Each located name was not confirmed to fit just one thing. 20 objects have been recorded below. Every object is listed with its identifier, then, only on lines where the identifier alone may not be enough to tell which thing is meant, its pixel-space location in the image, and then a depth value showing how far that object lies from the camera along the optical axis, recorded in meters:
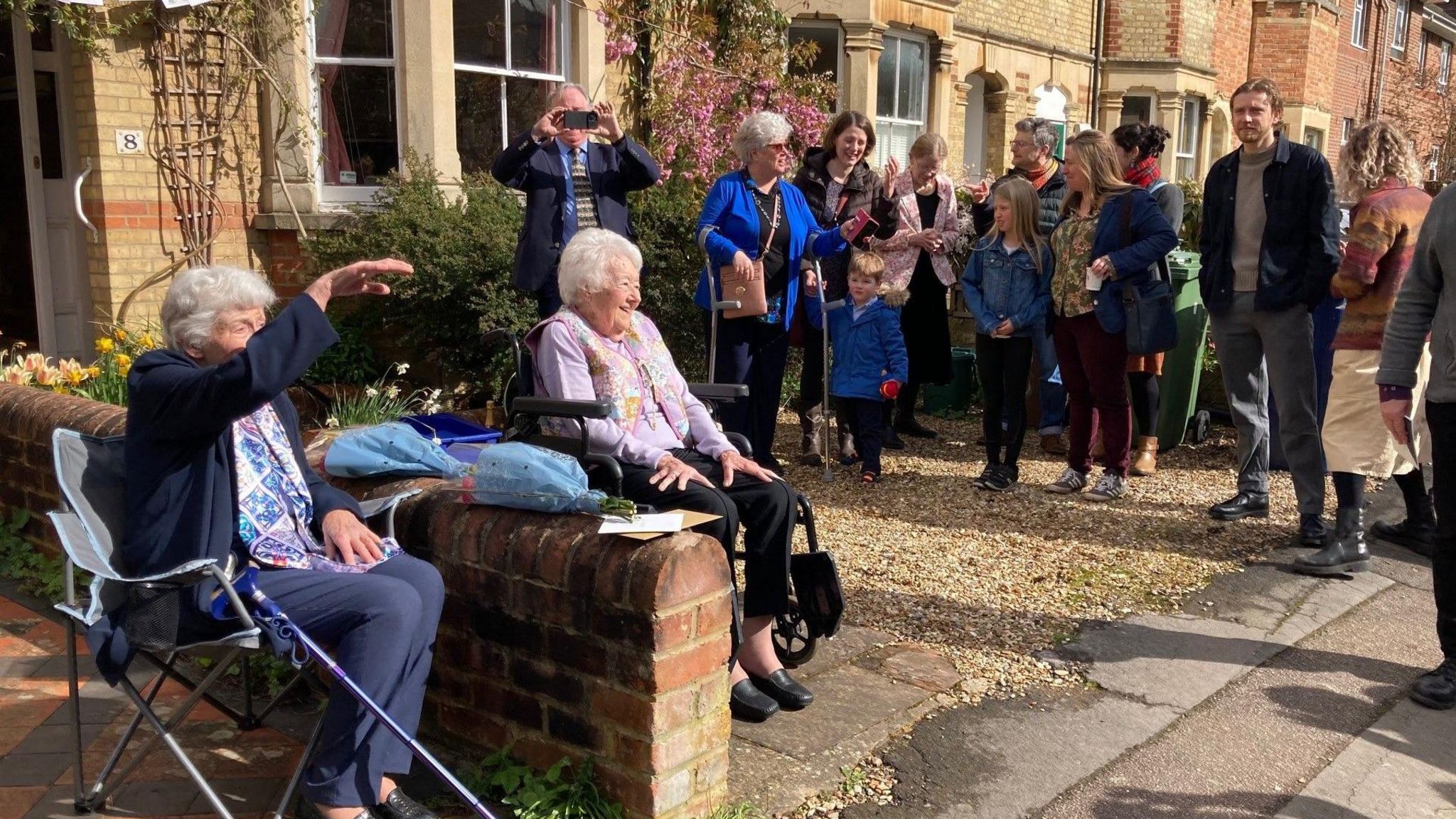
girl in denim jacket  6.52
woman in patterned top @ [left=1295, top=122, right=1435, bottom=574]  5.14
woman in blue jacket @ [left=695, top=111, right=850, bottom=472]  6.18
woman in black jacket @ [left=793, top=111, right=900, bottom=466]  7.08
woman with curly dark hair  6.76
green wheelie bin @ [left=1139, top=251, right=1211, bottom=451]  7.21
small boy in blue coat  6.65
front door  7.34
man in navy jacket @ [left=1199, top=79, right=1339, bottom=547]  5.50
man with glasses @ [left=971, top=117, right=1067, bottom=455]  6.82
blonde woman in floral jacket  7.14
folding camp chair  2.82
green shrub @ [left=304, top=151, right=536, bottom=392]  7.09
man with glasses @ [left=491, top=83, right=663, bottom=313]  5.68
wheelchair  3.47
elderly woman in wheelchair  3.60
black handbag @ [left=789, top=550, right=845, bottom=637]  3.69
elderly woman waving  2.79
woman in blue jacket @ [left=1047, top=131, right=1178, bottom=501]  6.11
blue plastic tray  4.16
